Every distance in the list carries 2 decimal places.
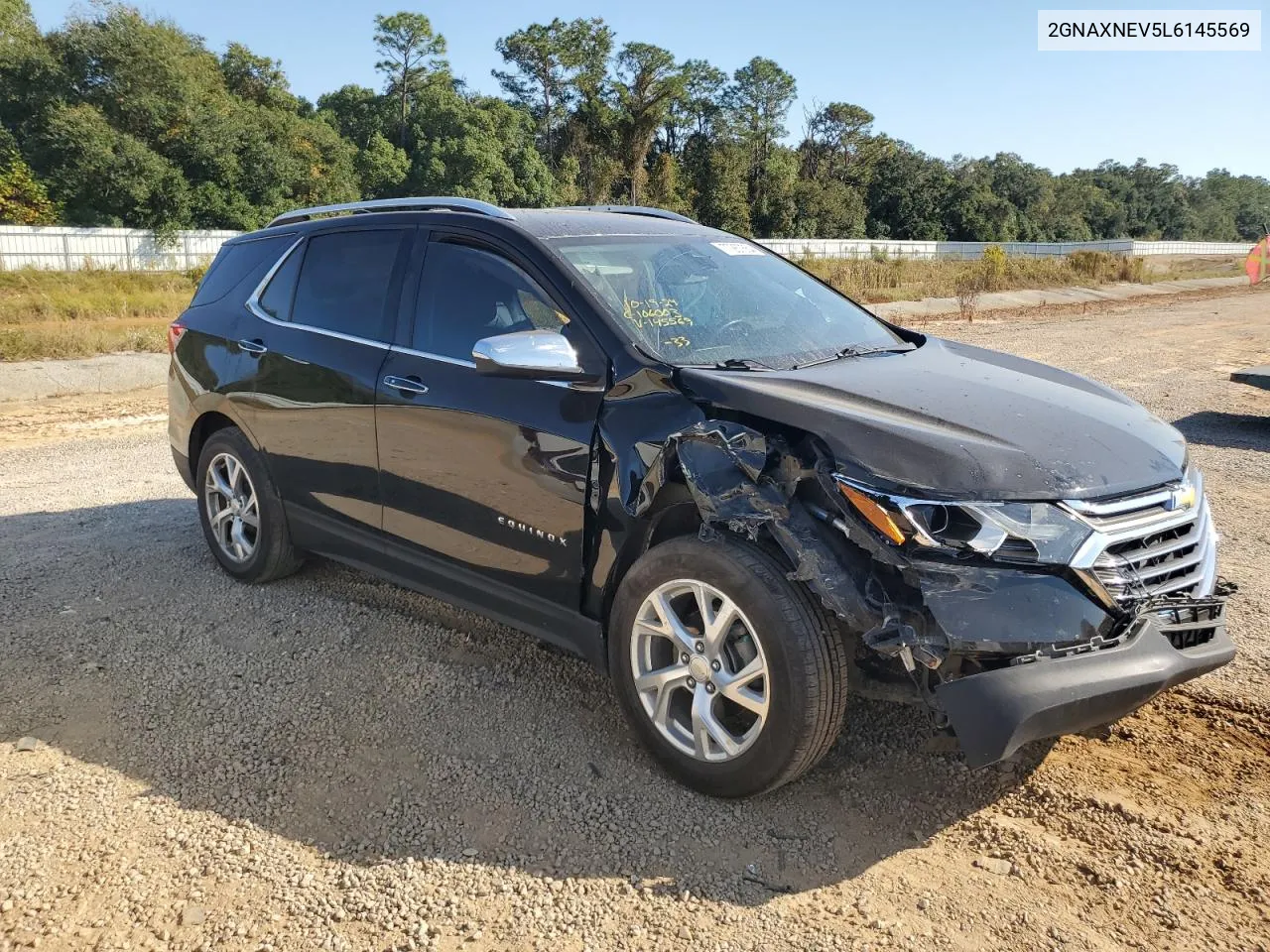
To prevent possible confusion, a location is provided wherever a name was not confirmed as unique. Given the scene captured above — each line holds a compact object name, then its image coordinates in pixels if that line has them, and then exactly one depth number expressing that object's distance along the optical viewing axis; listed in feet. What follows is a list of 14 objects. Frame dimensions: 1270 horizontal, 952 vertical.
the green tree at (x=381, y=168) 190.19
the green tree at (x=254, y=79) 201.26
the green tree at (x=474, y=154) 194.29
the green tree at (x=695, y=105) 266.36
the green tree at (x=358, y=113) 212.64
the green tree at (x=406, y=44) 228.22
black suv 8.77
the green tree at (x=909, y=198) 278.67
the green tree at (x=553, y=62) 248.73
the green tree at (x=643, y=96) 253.24
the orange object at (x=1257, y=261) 85.15
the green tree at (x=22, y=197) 140.26
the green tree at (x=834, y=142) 297.74
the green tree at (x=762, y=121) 265.95
